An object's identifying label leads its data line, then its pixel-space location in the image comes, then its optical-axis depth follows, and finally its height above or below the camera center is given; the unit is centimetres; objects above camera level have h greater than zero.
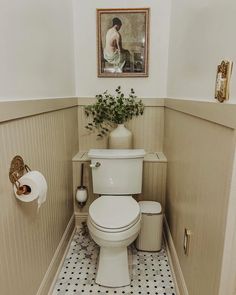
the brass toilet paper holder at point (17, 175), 97 -35
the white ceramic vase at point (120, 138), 199 -39
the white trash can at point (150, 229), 178 -103
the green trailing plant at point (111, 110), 201 -16
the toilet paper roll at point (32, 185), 98 -39
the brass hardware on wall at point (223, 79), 81 +5
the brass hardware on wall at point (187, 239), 129 -81
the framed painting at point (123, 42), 196 +42
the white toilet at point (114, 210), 142 -77
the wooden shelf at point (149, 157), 200 -56
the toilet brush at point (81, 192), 199 -84
